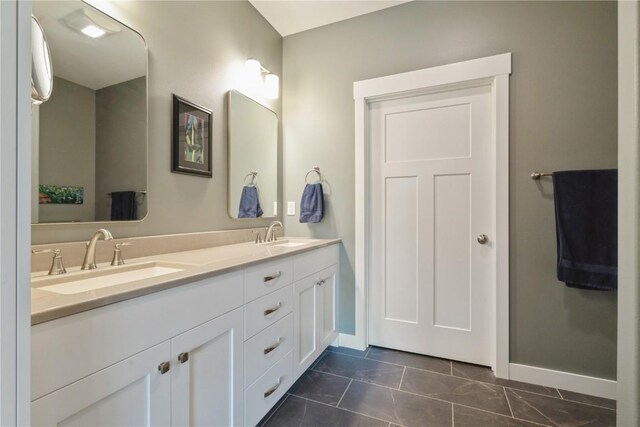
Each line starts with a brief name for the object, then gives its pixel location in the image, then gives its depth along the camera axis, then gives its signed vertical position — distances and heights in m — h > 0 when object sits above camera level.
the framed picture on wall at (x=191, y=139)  1.54 +0.43
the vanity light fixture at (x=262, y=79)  2.08 +1.04
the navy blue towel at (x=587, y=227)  1.57 -0.08
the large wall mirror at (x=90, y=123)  1.08 +0.38
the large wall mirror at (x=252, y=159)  1.96 +0.41
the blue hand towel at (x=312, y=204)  2.29 +0.08
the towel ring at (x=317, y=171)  2.38 +0.36
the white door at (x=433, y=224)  1.99 -0.07
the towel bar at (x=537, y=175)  1.75 +0.24
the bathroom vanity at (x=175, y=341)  0.66 -0.40
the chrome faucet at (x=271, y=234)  2.16 -0.16
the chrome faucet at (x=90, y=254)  1.08 -0.16
